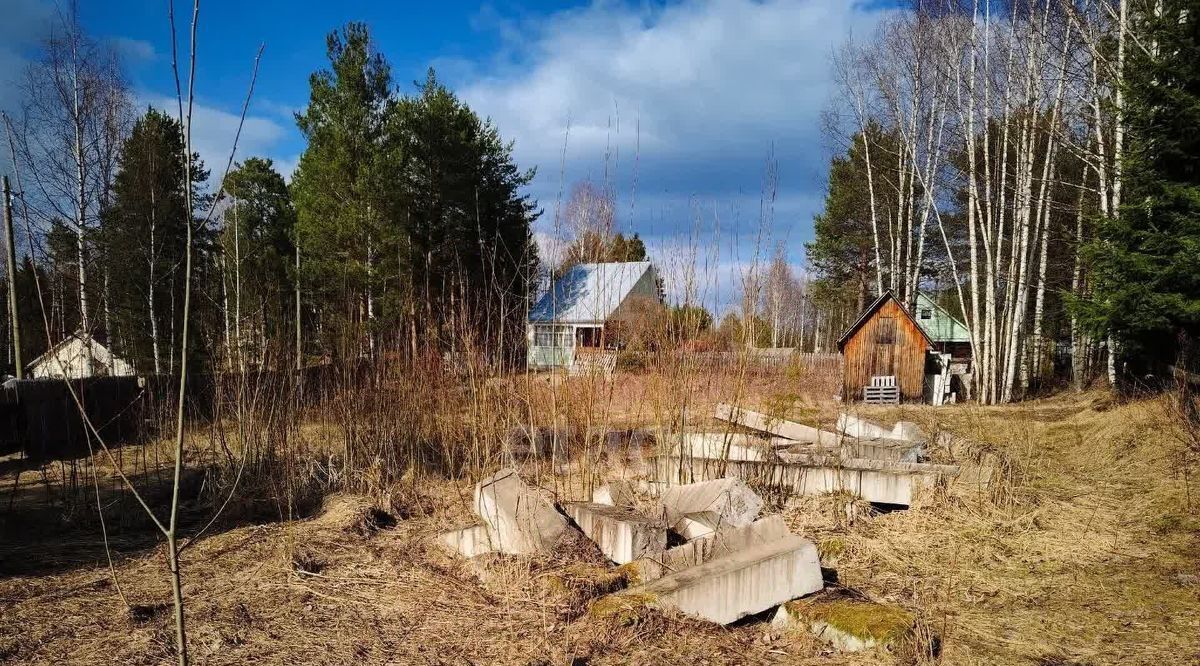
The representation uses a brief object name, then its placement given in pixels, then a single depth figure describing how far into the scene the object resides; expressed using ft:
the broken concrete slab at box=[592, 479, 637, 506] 16.22
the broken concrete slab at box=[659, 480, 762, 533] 14.25
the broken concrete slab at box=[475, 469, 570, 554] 13.60
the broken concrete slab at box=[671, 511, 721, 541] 13.88
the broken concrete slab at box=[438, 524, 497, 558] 14.42
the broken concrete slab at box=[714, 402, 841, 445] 22.76
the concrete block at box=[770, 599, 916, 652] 10.09
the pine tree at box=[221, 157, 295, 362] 69.56
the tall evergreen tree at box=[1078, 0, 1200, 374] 25.31
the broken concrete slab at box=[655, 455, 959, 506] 17.51
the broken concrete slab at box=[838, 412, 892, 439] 25.09
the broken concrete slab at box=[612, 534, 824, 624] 10.94
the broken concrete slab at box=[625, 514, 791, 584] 12.45
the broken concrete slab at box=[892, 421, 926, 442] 23.97
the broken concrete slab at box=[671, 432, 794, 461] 17.63
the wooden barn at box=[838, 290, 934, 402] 45.34
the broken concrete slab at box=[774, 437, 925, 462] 20.45
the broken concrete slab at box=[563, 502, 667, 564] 13.24
